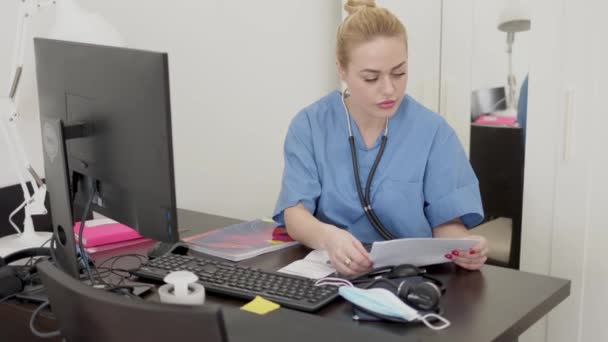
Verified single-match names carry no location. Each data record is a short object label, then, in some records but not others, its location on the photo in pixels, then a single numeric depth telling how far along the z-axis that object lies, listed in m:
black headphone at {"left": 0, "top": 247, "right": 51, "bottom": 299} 1.33
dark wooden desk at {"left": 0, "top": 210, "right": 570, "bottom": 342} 1.05
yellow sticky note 1.15
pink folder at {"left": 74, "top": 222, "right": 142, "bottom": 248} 1.64
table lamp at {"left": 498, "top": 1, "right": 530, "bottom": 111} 2.18
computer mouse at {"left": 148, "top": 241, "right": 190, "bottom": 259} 1.52
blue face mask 1.10
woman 1.59
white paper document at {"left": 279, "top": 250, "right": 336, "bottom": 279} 1.36
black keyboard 1.20
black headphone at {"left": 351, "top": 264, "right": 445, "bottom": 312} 1.14
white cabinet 1.96
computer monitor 1.09
